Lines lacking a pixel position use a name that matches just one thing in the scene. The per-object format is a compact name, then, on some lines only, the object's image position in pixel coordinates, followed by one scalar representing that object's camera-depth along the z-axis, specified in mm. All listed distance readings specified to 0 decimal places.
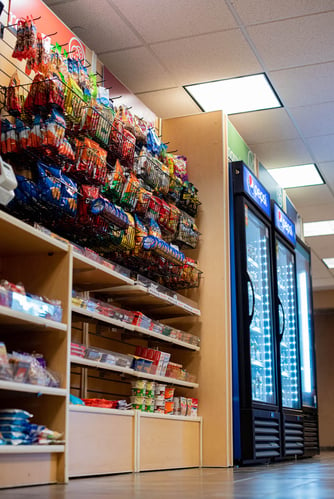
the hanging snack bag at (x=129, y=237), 4328
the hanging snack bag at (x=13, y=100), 3650
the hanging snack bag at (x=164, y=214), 4934
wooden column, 5160
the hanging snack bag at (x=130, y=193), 4426
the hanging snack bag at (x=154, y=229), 4718
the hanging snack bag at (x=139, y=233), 4480
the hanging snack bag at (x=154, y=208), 4770
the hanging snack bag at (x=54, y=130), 3547
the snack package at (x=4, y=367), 2928
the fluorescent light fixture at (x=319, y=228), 10383
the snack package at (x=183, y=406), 4934
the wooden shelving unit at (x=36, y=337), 2994
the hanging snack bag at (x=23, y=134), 3596
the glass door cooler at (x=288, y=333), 6371
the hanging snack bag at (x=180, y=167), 5414
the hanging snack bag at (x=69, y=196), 3633
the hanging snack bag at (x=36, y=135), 3564
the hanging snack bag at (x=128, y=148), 4449
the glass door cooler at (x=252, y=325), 5281
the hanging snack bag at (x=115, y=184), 4273
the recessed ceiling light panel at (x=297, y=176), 7949
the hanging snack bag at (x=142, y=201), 4598
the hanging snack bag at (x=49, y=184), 3498
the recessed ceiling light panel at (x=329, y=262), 12484
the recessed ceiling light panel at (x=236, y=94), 5973
